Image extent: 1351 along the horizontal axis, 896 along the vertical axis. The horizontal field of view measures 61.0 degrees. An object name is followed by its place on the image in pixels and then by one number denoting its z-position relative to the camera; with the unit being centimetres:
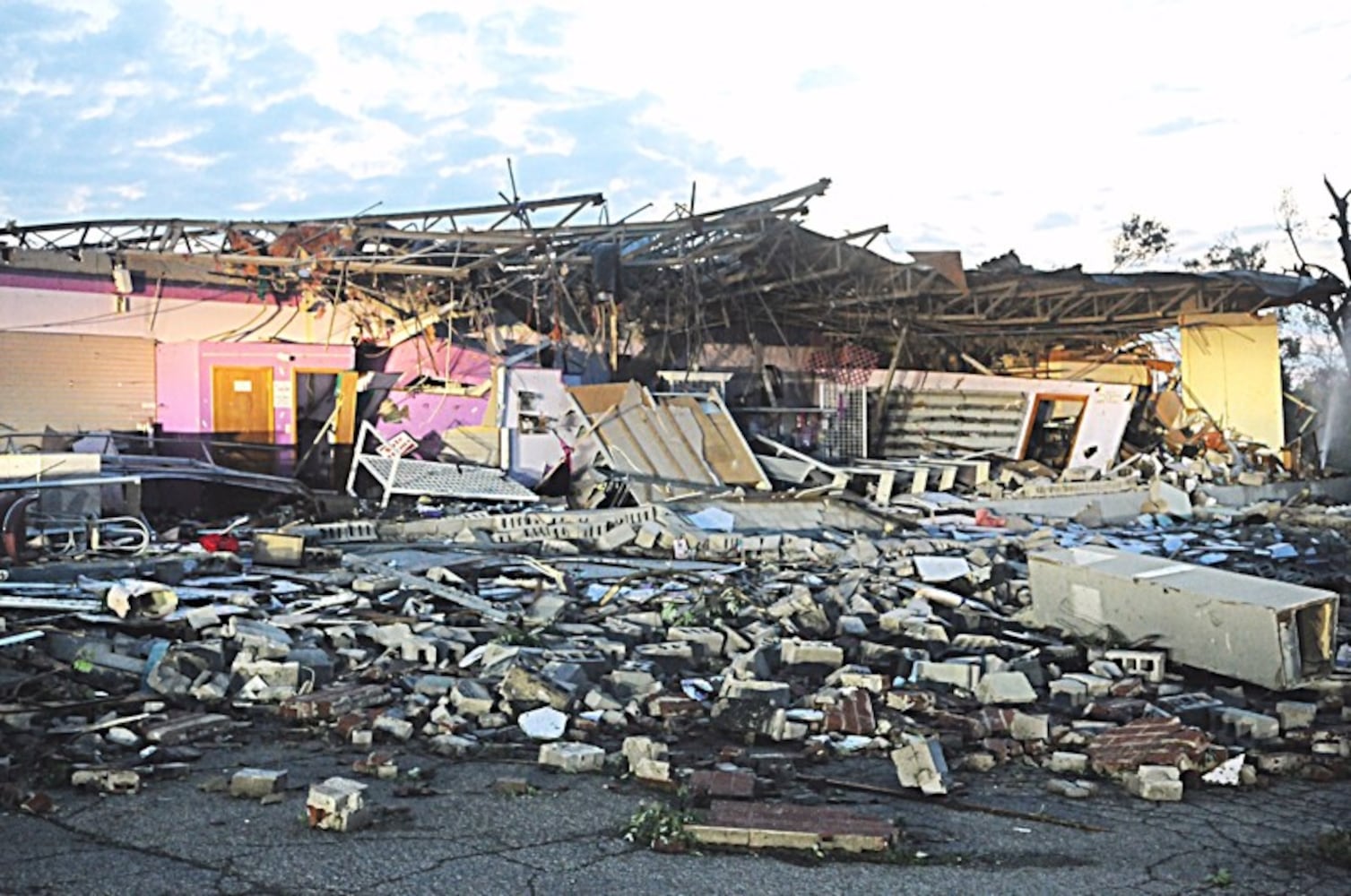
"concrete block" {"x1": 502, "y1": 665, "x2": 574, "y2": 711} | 672
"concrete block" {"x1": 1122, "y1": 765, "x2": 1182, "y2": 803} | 543
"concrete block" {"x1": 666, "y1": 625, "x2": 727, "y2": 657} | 816
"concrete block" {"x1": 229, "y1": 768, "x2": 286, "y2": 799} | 521
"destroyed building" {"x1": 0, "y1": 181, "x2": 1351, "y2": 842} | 663
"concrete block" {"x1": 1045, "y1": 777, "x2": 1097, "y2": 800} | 550
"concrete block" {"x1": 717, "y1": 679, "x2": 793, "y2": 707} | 680
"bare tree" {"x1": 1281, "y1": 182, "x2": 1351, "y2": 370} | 2297
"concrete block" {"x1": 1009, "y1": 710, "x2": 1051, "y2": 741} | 634
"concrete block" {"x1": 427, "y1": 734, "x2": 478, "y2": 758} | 602
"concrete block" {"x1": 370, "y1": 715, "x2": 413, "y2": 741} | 624
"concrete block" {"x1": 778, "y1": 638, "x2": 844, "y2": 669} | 782
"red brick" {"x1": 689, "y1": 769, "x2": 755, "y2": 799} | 525
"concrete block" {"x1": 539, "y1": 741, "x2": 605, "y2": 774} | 572
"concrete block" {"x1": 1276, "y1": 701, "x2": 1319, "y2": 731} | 658
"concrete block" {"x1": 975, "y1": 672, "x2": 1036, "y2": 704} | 709
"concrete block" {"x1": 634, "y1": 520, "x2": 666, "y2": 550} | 1301
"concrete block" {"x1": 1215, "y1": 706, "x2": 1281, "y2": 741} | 643
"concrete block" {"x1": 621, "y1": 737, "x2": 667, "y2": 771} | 568
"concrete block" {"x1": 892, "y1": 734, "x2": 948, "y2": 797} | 548
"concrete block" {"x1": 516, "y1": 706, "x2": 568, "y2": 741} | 632
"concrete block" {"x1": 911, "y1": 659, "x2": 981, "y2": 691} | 734
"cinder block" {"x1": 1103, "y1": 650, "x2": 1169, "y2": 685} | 761
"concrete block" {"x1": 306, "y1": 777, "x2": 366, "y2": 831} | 477
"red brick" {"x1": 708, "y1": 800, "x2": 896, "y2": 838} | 475
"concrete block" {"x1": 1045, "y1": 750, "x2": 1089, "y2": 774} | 591
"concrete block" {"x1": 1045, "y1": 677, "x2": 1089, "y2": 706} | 718
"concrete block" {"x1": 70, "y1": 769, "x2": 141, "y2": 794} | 527
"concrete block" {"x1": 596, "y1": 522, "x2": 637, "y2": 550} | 1291
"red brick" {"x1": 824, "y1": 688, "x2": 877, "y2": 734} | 646
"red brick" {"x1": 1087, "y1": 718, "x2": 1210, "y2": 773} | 584
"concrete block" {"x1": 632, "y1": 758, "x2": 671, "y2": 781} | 552
